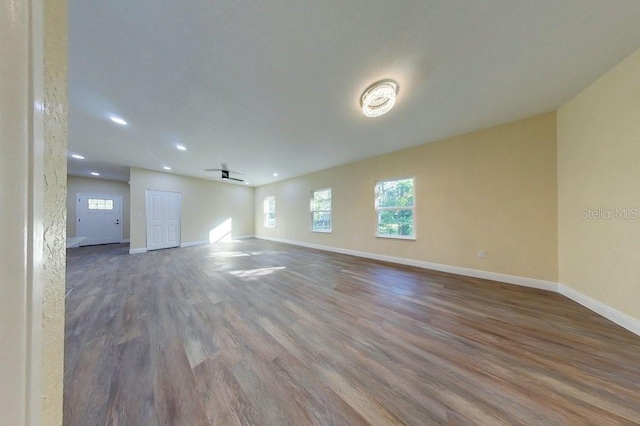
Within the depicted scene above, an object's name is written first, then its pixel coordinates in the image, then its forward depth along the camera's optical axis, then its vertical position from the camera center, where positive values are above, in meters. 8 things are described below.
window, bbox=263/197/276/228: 7.54 +0.08
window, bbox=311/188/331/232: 5.74 +0.10
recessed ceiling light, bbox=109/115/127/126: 2.73 +1.35
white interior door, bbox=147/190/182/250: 5.75 -0.11
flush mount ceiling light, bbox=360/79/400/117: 2.07 +1.27
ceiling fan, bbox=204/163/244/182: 5.13 +1.19
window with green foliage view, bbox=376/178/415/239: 4.08 +0.10
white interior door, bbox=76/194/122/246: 6.70 -0.07
